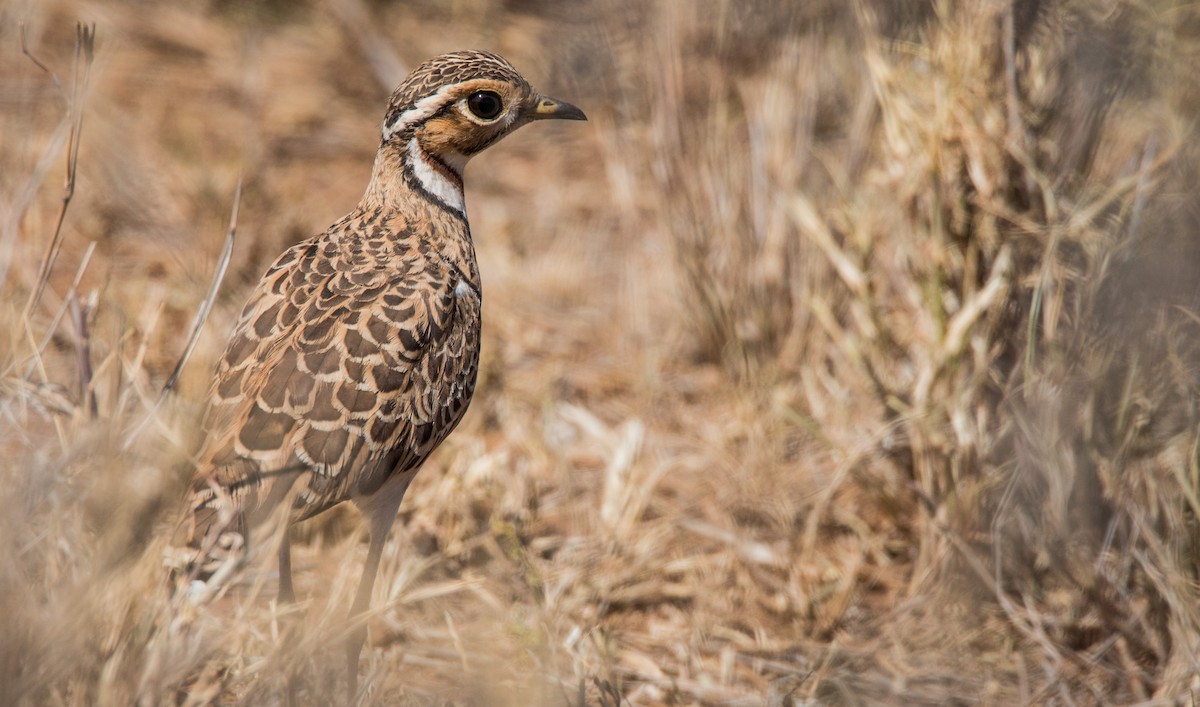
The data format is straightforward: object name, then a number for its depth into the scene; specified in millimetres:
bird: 7012
